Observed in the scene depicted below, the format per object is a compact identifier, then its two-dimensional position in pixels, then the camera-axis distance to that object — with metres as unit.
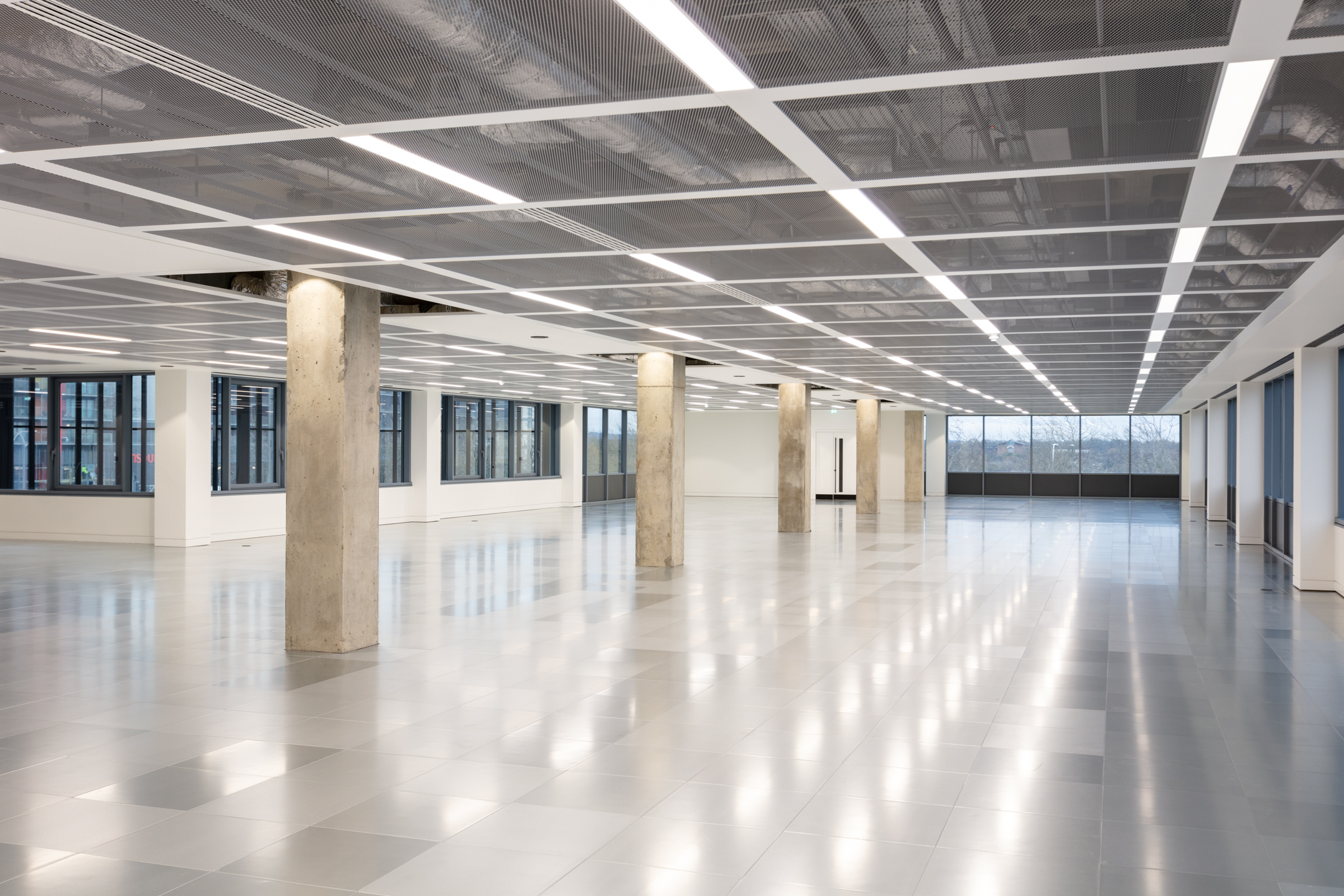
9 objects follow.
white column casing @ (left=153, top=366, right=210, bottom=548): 26.44
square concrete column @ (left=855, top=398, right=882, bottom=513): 39.91
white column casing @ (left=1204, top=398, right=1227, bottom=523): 37.16
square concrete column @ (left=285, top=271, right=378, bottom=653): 12.30
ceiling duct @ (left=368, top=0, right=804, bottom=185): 4.74
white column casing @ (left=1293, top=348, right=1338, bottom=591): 18.03
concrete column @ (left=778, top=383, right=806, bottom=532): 30.73
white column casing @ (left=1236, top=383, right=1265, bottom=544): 26.39
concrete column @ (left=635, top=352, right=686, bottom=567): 21.70
